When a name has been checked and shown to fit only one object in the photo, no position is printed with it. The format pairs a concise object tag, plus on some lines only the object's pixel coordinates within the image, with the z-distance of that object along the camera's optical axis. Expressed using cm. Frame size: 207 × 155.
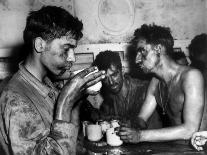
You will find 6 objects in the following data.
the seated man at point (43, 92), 111
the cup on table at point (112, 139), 183
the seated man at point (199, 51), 337
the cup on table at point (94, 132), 194
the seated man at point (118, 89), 324
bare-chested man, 203
